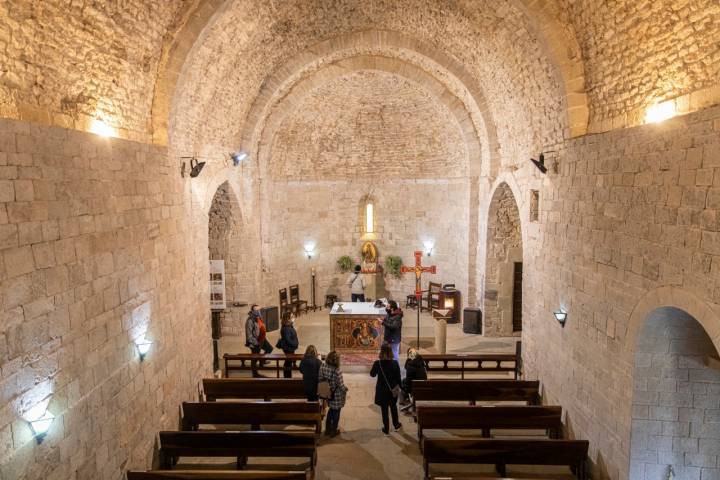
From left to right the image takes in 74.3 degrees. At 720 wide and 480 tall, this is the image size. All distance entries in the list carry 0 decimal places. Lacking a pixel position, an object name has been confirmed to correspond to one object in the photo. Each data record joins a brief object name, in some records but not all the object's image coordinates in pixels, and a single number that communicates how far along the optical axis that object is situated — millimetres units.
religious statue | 15234
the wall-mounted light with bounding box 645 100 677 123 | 4730
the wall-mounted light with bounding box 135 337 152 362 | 6090
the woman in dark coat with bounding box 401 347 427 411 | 7922
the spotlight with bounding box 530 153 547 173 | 7681
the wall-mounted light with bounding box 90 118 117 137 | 5328
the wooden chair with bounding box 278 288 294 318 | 13959
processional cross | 11355
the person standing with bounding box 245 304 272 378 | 9331
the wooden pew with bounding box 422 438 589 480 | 5961
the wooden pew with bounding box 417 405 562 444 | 6832
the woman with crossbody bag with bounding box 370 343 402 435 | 7230
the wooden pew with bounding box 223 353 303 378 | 9062
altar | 10773
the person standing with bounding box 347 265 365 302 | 13789
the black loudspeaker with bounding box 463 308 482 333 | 12617
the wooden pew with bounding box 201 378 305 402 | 7953
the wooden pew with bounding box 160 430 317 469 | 6152
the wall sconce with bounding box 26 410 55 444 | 4129
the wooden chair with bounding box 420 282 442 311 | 14484
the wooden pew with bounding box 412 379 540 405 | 7805
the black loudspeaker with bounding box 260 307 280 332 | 12659
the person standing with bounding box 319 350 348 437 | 7133
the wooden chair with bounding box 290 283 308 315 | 14312
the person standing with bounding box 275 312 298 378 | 9156
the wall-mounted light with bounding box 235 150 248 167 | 10750
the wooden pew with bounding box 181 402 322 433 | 6988
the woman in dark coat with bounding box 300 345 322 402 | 7395
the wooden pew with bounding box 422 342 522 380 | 9078
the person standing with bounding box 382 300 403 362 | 9809
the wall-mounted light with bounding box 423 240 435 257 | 14797
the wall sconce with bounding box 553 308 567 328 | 7091
